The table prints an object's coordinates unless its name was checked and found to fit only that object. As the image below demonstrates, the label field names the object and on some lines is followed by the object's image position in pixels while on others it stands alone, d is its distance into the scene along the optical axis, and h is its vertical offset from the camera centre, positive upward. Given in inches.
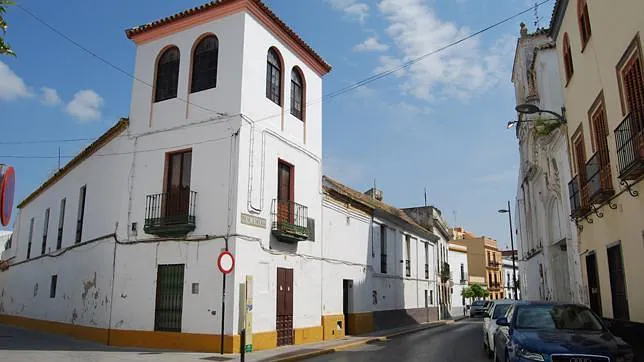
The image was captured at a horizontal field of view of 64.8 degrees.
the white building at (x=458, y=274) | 2011.6 +63.6
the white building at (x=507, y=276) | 2741.1 +77.8
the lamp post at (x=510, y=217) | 1451.3 +204.8
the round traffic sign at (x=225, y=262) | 459.8 +24.9
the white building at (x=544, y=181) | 690.8 +177.7
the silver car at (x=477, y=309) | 1595.7 -58.8
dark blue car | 283.3 -28.1
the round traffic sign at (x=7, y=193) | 339.9 +64.6
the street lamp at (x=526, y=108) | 512.5 +180.5
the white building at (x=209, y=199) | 555.6 +108.6
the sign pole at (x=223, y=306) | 498.2 -16.1
